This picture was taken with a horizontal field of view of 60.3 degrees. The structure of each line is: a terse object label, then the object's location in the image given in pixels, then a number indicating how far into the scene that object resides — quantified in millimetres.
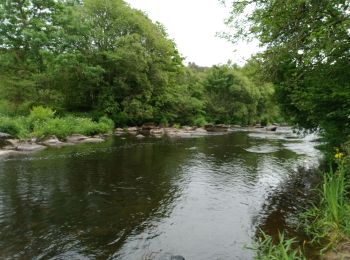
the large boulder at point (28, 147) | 18328
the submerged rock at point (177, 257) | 5750
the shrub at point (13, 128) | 20594
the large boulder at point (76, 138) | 22938
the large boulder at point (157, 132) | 31725
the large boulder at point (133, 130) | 32550
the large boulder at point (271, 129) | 42744
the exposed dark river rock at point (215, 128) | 38938
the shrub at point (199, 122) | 43241
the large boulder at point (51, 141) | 20934
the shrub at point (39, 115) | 23567
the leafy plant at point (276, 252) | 4575
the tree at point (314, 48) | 7491
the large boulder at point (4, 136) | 19262
